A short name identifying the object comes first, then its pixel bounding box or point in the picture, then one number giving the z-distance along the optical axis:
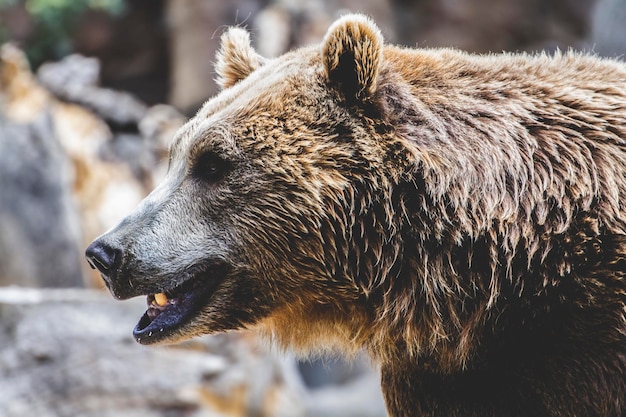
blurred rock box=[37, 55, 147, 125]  25.39
